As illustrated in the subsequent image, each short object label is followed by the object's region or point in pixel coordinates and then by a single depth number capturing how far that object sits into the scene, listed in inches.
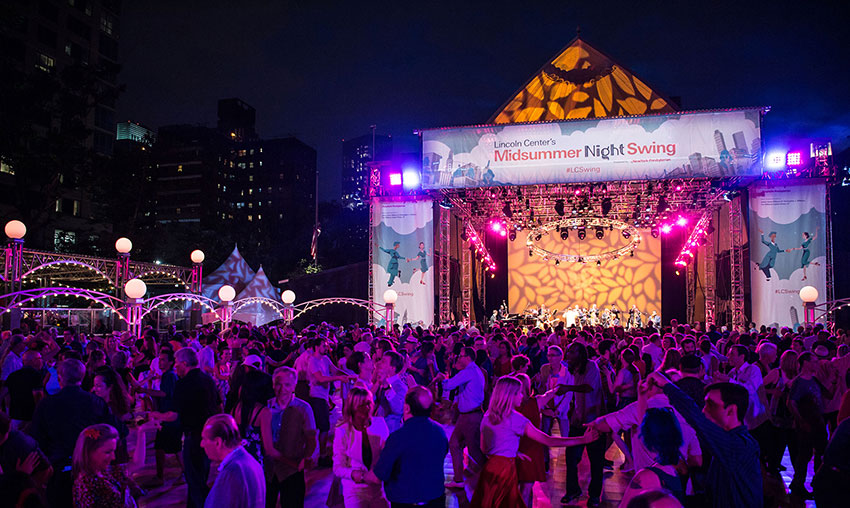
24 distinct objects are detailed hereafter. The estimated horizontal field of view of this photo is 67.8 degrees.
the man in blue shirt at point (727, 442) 114.3
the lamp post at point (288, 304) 769.6
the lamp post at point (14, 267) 530.6
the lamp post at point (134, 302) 528.1
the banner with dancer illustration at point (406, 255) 834.8
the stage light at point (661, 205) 820.6
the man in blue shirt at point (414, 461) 144.3
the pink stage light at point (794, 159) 738.2
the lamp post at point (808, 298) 687.7
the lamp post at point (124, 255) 562.3
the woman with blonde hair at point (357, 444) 163.6
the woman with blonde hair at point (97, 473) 119.6
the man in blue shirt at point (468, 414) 233.5
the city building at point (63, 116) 1016.9
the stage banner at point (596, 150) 713.6
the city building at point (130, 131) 3115.2
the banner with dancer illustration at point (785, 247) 770.8
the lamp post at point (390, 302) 794.8
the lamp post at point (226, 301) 671.8
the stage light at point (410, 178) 830.5
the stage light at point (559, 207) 824.3
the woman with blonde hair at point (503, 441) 154.3
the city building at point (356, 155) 4987.7
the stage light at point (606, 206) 808.3
